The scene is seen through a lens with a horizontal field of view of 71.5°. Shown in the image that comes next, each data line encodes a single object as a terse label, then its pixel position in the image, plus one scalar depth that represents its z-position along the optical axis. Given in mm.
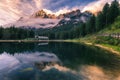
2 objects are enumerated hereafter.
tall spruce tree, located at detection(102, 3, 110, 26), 56884
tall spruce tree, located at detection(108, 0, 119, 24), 56719
